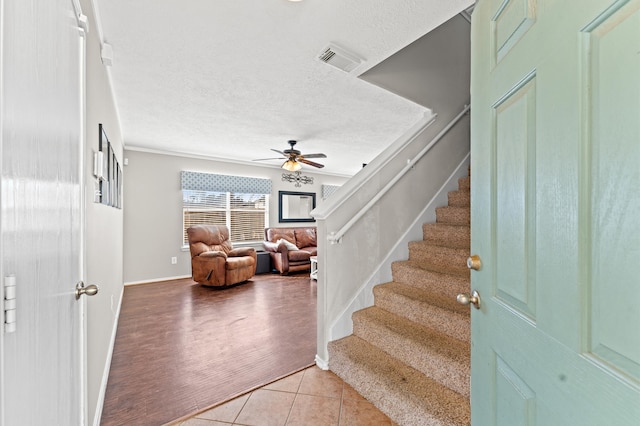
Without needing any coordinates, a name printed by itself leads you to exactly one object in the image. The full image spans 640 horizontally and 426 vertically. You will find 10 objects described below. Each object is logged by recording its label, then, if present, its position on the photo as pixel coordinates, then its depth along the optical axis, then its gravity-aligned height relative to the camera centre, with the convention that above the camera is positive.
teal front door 0.42 -0.01
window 5.32 -0.01
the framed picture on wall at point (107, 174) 1.73 +0.29
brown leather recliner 4.33 -0.78
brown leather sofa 5.35 -0.77
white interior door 0.49 +0.00
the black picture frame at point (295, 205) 6.68 +0.16
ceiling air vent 1.99 +1.17
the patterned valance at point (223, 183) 5.21 +0.59
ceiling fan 4.41 +0.89
